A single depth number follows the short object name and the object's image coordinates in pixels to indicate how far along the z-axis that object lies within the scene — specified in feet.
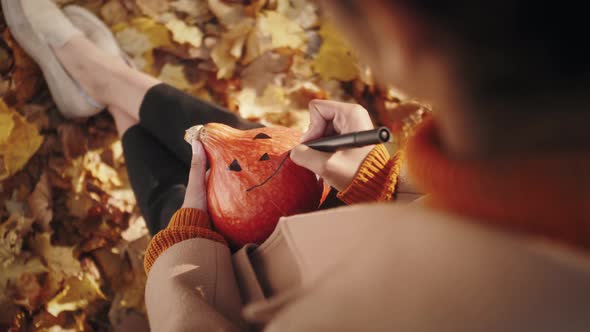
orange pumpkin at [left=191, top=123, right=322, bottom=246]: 3.02
